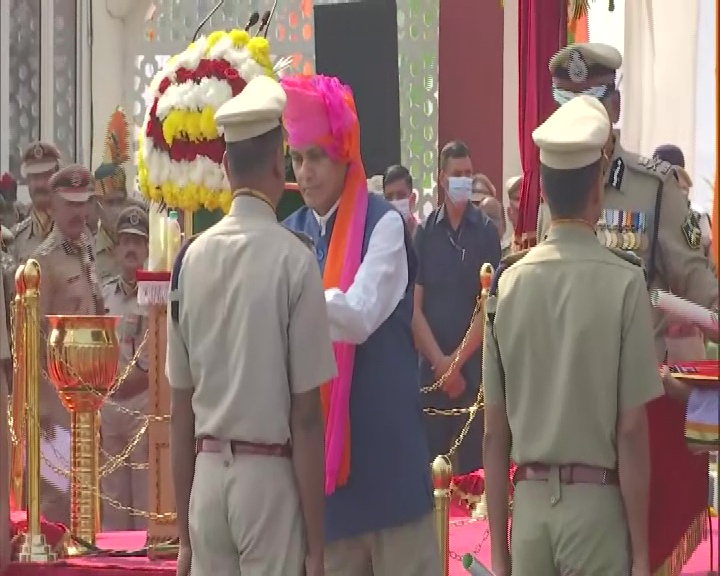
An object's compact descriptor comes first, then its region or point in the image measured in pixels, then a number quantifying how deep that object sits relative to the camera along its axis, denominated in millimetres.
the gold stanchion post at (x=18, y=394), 12867
